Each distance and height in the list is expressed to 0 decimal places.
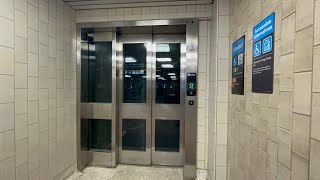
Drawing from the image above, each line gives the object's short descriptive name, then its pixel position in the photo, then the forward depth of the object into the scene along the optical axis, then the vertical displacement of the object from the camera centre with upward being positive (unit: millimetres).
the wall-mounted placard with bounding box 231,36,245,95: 1550 +209
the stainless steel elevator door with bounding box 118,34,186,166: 2773 -193
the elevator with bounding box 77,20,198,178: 2754 -139
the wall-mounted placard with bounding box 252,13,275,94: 1080 +218
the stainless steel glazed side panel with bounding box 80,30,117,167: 2787 -199
